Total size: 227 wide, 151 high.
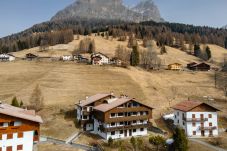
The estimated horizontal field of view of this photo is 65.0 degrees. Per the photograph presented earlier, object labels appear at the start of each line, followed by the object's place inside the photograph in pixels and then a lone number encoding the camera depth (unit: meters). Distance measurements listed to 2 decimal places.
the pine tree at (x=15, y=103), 45.42
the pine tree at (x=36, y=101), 49.38
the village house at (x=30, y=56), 103.08
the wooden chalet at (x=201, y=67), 98.27
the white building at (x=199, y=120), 44.42
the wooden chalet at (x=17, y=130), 27.99
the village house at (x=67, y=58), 94.61
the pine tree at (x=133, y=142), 34.93
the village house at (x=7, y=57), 100.18
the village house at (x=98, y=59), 85.81
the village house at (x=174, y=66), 96.12
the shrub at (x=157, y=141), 35.45
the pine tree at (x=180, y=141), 33.00
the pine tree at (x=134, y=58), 89.42
